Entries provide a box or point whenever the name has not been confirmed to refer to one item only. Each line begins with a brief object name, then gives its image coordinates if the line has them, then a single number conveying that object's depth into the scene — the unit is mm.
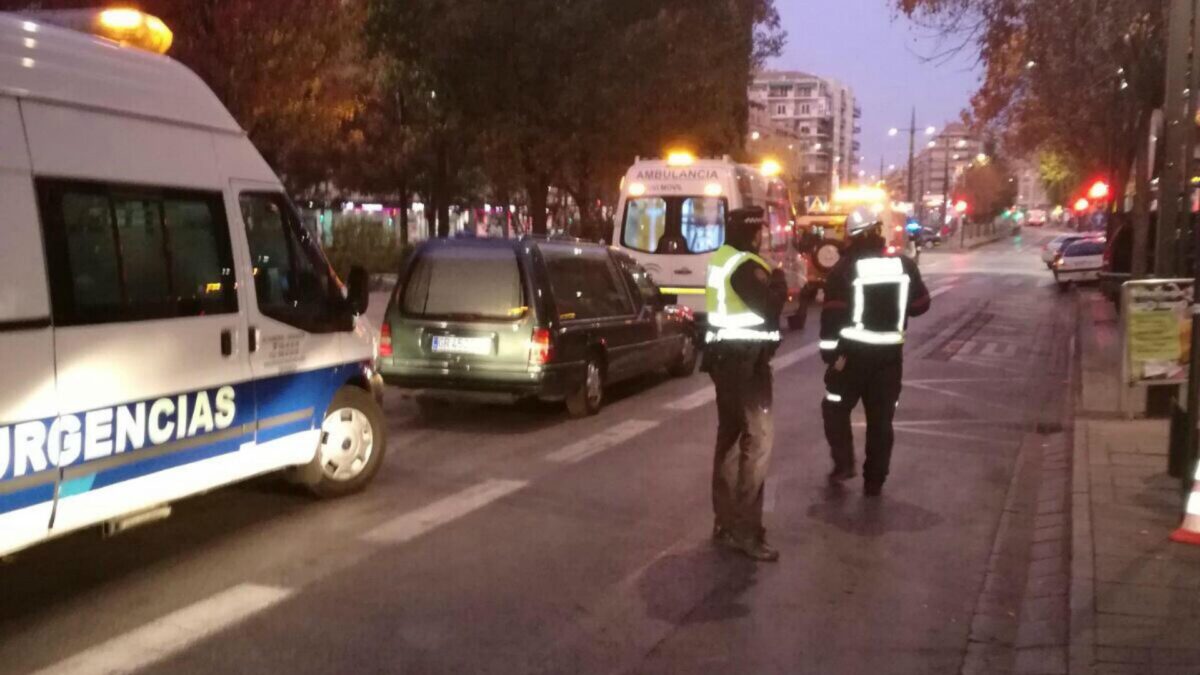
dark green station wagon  10188
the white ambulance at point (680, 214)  18172
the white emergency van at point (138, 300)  5168
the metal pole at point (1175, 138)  9172
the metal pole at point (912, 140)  67125
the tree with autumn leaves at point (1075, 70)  14641
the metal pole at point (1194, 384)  7203
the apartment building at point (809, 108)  163138
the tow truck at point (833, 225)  26672
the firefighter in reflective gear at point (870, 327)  7641
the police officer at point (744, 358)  6406
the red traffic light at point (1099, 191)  41988
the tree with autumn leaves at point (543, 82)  22062
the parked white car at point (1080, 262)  34656
